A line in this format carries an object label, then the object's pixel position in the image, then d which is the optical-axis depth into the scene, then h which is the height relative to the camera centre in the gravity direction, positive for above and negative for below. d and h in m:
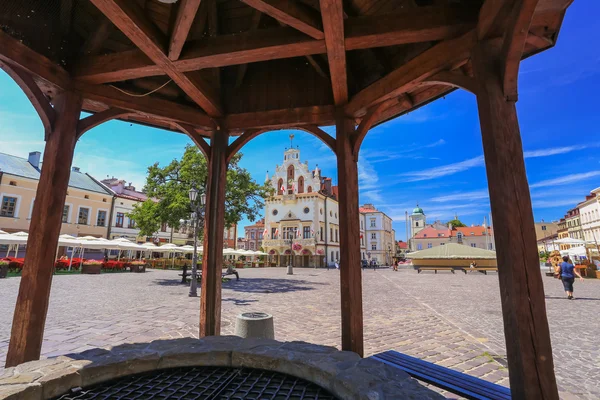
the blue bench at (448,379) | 2.30 -1.08
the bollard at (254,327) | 4.07 -1.01
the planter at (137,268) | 22.75 -1.20
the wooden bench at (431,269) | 28.89 -1.45
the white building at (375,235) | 59.41 +3.77
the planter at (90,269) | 19.06 -1.09
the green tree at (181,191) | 15.91 +3.38
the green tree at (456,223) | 82.27 +8.72
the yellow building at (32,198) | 25.48 +5.06
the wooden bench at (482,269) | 26.30 -1.34
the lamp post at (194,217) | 10.75 +1.52
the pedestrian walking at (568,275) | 10.60 -0.71
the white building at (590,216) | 41.94 +5.86
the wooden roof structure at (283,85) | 1.94 +1.81
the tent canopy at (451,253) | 27.05 +0.13
